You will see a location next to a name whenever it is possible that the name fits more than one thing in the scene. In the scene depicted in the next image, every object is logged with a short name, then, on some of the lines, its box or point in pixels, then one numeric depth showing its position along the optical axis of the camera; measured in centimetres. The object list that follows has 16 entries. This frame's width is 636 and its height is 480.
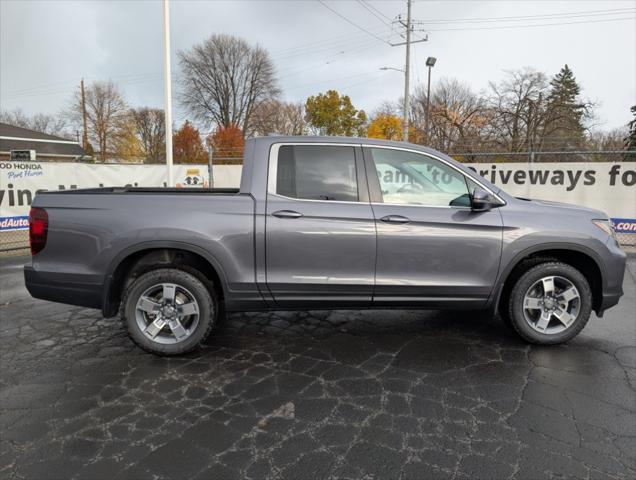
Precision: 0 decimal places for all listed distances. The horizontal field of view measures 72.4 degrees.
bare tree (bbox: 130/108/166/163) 6694
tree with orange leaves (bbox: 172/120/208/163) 5430
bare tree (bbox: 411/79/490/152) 3455
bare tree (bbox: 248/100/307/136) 5884
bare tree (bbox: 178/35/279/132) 5781
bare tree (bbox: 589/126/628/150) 3113
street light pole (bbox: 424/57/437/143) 3162
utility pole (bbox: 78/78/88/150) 5272
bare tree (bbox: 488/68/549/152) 3788
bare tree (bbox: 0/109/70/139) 6669
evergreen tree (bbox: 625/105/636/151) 3729
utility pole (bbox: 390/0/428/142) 2472
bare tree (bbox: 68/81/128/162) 5425
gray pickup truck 366
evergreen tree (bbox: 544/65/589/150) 3738
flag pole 1185
